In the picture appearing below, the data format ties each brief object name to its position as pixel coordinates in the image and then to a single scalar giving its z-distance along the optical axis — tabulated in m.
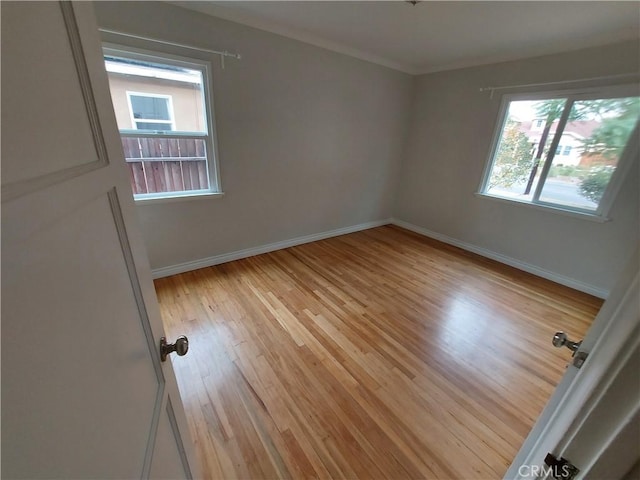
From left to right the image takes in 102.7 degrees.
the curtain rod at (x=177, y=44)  1.88
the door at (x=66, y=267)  0.27
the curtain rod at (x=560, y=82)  2.28
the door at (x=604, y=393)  0.42
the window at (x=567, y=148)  2.38
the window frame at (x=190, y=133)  2.00
